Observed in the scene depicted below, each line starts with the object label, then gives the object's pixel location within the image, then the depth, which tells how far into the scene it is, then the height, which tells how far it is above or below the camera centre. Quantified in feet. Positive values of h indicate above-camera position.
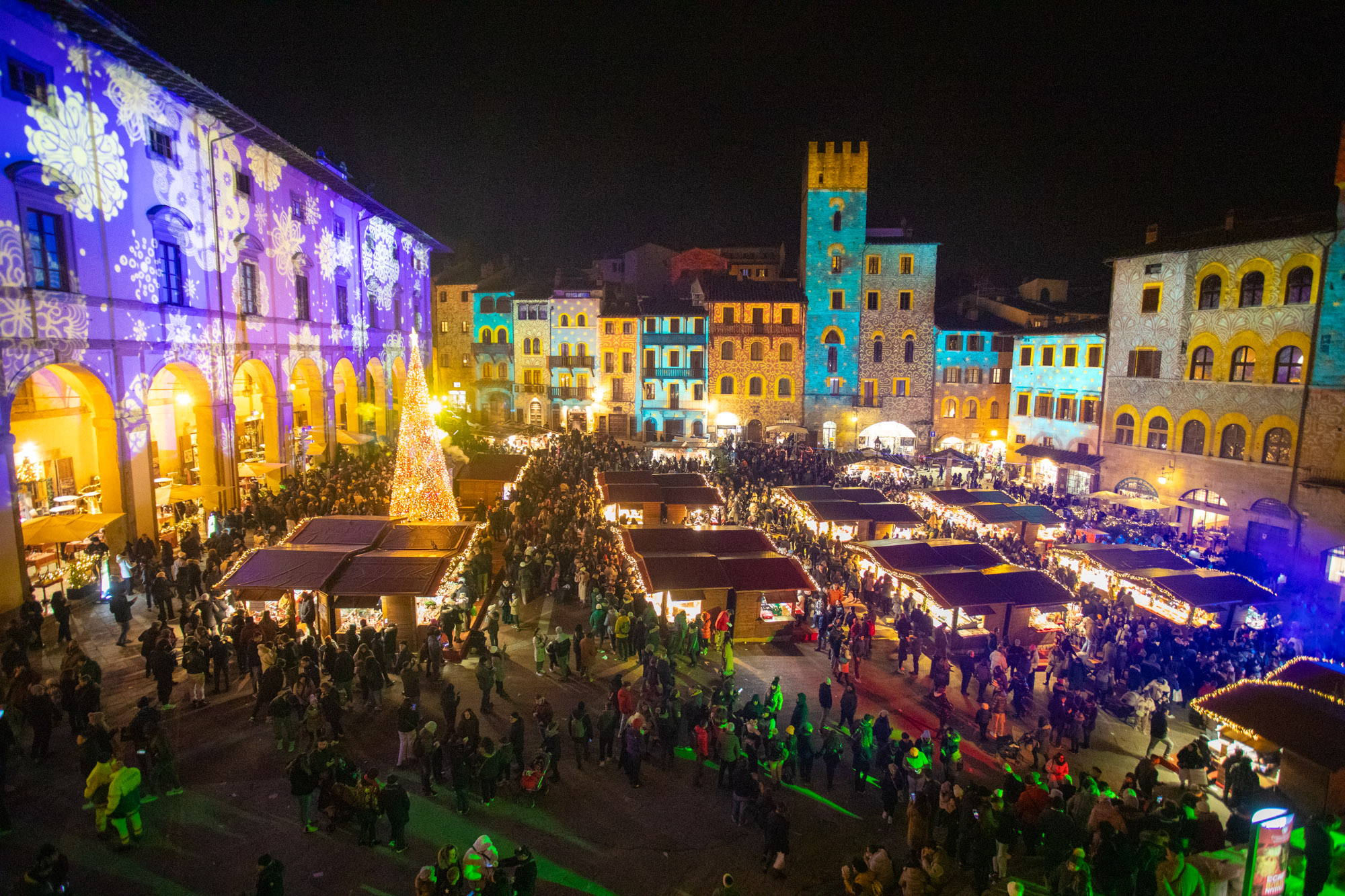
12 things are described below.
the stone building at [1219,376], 70.90 +0.65
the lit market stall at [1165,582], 45.91 -14.07
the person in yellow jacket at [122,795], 23.67 -14.86
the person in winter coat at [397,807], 24.75 -15.72
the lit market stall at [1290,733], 26.78 -14.38
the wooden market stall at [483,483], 73.41 -11.89
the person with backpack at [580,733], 30.91 -16.25
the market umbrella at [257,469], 73.26 -10.63
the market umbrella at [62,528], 47.16 -11.55
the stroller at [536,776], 28.86 -16.97
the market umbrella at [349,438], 93.04 -9.28
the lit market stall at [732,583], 44.91 -13.57
